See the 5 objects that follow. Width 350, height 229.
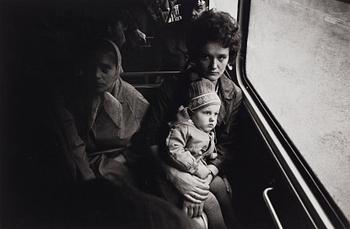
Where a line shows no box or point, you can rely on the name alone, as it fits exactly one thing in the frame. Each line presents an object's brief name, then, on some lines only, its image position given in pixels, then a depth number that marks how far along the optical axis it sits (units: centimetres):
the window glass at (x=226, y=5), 219
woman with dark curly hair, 217
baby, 215
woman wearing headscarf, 215
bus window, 167
